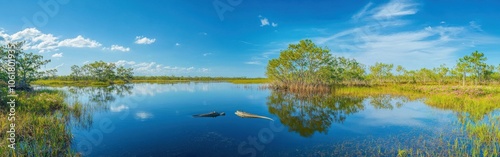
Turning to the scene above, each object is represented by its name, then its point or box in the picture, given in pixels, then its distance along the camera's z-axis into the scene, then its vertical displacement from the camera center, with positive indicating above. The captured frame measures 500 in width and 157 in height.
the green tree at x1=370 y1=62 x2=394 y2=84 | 60.74 +1.57
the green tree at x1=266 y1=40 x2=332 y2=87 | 37.09 +2.13
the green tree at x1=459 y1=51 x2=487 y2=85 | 44.41 +2.77
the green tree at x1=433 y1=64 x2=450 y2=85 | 60.21 +1.13
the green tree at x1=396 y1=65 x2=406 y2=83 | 65.94 +0.47
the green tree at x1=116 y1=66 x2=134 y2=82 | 76.05 +1.46
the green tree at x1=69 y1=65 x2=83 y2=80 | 66.43 +1.30
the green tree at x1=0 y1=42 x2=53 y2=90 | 25.49 +1.44
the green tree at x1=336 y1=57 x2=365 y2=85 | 50.64 +1.40
